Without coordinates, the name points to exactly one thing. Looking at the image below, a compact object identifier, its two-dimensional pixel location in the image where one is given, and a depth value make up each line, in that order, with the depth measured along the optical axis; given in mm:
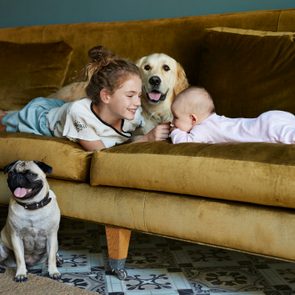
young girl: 2090
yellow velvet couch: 1527
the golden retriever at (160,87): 2480
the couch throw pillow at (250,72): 2186
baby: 1815
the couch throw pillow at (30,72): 3025
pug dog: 1777
